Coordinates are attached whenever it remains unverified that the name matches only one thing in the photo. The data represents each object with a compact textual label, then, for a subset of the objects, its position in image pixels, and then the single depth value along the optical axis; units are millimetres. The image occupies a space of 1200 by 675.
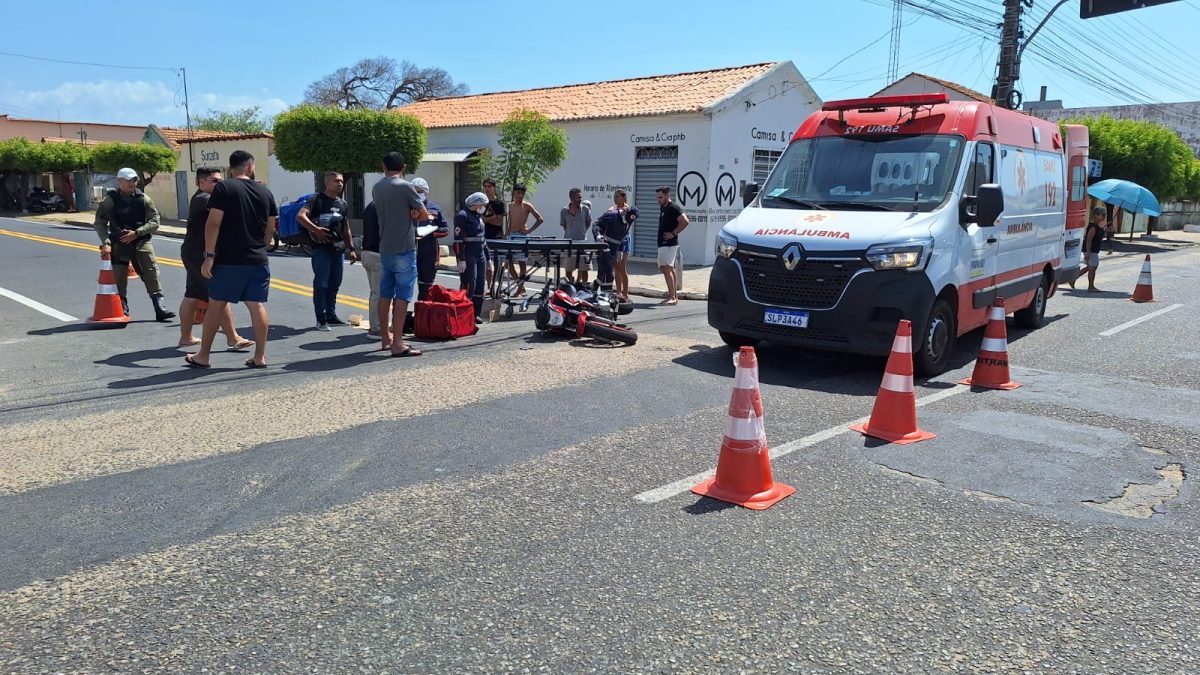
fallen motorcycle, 9141
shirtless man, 12719
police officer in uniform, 9539
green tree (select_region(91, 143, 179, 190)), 38094
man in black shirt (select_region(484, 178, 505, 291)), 12047
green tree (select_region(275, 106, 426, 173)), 24706
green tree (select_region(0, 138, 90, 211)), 44344
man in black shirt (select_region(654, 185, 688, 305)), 12688
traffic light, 13578
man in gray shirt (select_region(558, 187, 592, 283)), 13133
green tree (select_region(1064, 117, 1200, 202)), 33438
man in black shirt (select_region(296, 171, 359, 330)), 9500
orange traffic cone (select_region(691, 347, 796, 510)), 4422
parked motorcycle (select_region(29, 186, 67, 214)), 46219
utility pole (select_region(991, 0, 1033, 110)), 19094
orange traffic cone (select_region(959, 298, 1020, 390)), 7223
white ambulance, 7191
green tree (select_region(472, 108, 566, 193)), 20141
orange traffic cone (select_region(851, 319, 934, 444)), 5586
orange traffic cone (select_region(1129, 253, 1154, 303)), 14148
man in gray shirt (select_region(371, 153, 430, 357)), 7961
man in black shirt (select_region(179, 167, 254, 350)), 8102
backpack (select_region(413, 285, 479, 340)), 9211
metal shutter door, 20859
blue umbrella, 19984
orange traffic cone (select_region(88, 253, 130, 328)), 9781
